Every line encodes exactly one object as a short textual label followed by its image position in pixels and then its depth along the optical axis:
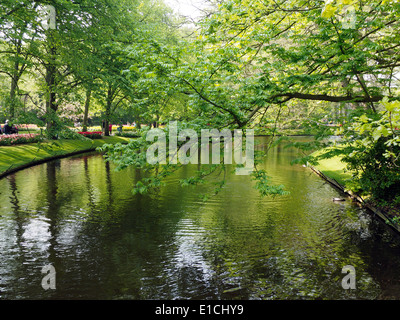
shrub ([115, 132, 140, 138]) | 39.42
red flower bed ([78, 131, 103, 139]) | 31.63
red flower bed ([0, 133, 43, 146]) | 20.05
